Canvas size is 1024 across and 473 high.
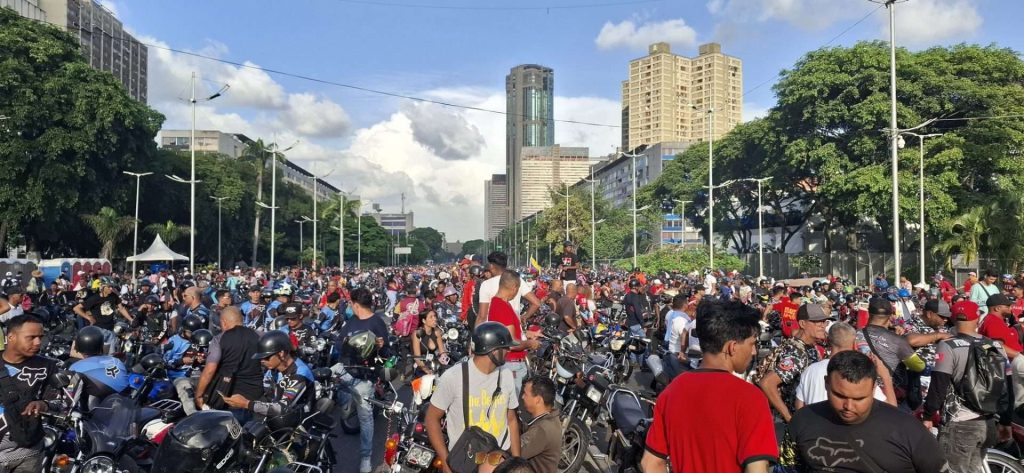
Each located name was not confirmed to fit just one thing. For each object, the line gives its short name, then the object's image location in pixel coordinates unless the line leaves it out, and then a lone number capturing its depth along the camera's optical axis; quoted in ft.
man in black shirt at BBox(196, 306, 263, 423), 19.71
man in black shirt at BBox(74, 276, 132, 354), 40.68
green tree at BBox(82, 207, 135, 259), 135.03
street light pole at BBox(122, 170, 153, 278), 138.62
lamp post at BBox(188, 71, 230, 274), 124.26
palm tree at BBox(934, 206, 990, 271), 96.43
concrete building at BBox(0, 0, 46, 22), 200.98
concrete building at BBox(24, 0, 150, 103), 232.53
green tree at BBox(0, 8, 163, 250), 118.93
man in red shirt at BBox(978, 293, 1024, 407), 19.39
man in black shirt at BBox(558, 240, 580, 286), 47.88
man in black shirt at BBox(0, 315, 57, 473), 14.94
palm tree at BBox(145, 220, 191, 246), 159.43
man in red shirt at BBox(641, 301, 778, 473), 9.60
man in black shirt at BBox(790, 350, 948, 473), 10.36
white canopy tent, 116.81
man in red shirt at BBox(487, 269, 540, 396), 21.68
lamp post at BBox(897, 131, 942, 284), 107.66
